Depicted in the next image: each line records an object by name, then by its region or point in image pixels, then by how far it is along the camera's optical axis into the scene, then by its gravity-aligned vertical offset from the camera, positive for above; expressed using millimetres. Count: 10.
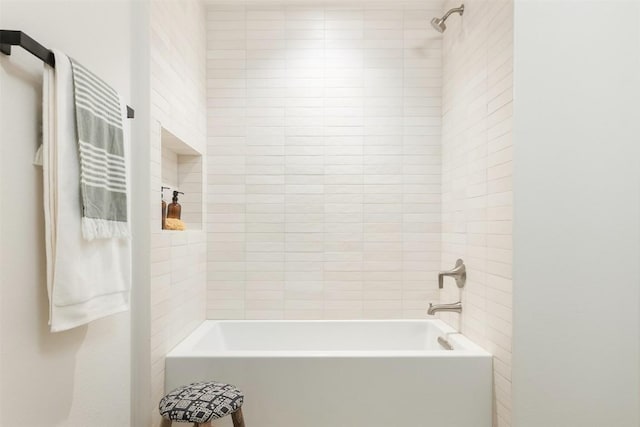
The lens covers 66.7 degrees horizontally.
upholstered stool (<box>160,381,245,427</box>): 1776 -713
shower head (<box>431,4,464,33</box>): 2652 +1117
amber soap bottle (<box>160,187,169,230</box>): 2414 -6
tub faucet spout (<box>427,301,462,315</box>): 2623 -507
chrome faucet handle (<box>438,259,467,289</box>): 2598 -326
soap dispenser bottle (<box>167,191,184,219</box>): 2559 +31
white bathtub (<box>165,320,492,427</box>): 2227 -786
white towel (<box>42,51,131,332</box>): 1248 +10
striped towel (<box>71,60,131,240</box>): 1330 +169
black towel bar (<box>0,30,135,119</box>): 1120 +403
